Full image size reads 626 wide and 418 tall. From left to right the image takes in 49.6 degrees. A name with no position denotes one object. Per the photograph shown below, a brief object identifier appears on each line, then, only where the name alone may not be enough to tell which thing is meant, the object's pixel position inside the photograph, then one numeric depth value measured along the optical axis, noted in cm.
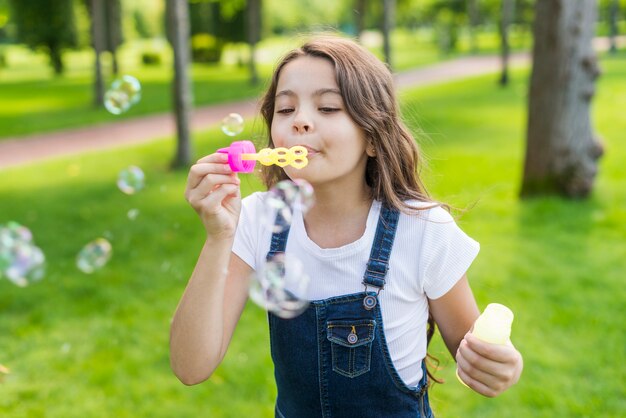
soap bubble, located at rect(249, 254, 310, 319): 162
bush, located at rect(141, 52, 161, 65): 2628
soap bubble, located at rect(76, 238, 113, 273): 261
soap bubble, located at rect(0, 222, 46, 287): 213
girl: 155
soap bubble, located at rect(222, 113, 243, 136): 207
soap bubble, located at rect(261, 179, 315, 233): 167
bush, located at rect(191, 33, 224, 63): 2564
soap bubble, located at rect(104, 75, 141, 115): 270
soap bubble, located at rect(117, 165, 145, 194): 262
